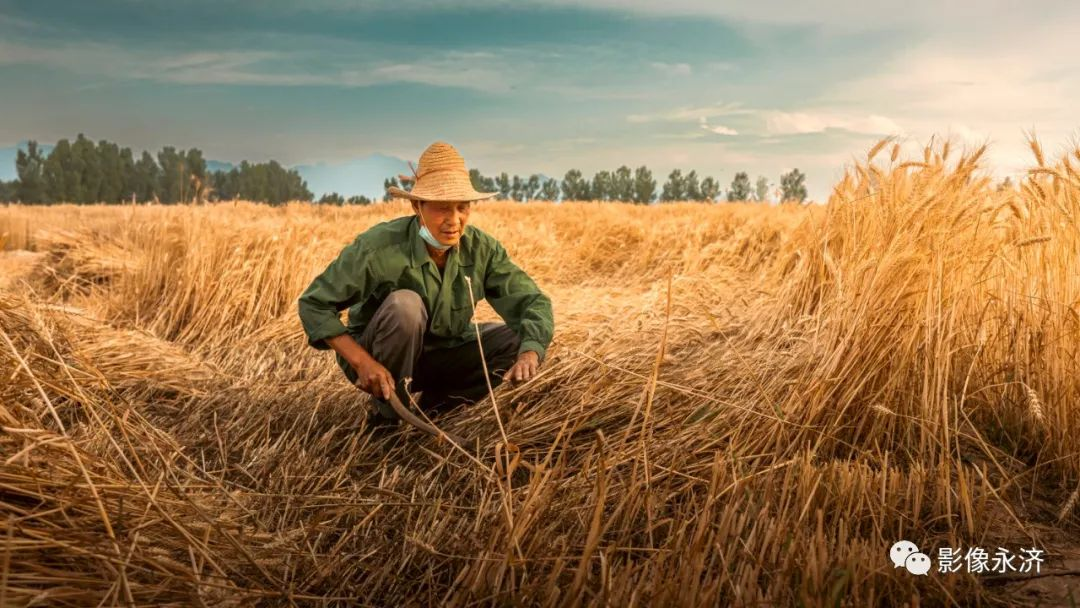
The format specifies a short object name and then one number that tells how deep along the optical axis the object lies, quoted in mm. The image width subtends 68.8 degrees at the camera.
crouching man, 2457
